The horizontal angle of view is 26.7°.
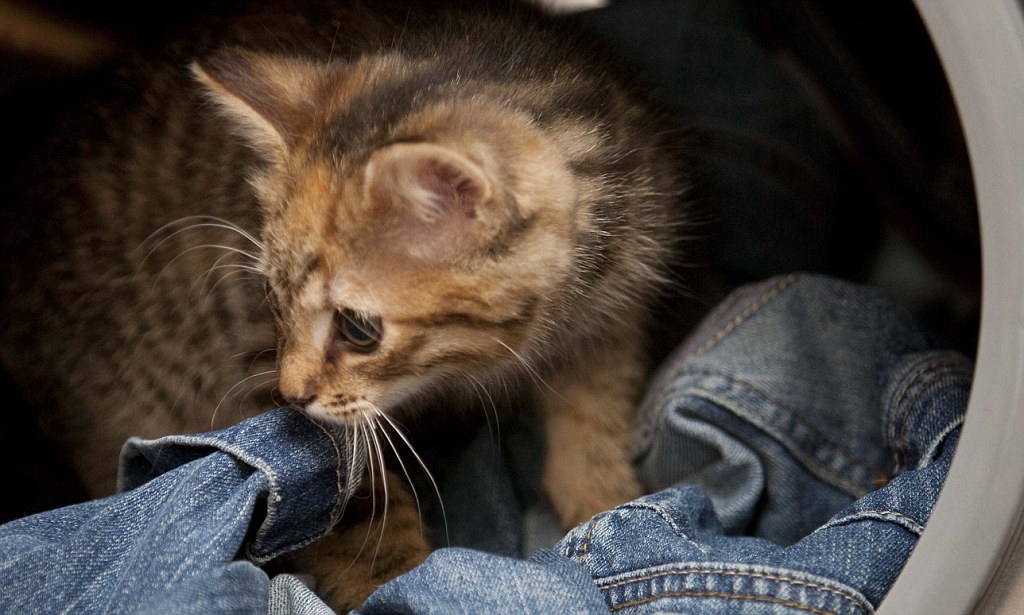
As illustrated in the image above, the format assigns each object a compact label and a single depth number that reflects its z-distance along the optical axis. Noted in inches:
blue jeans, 19.5
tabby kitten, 20.2
